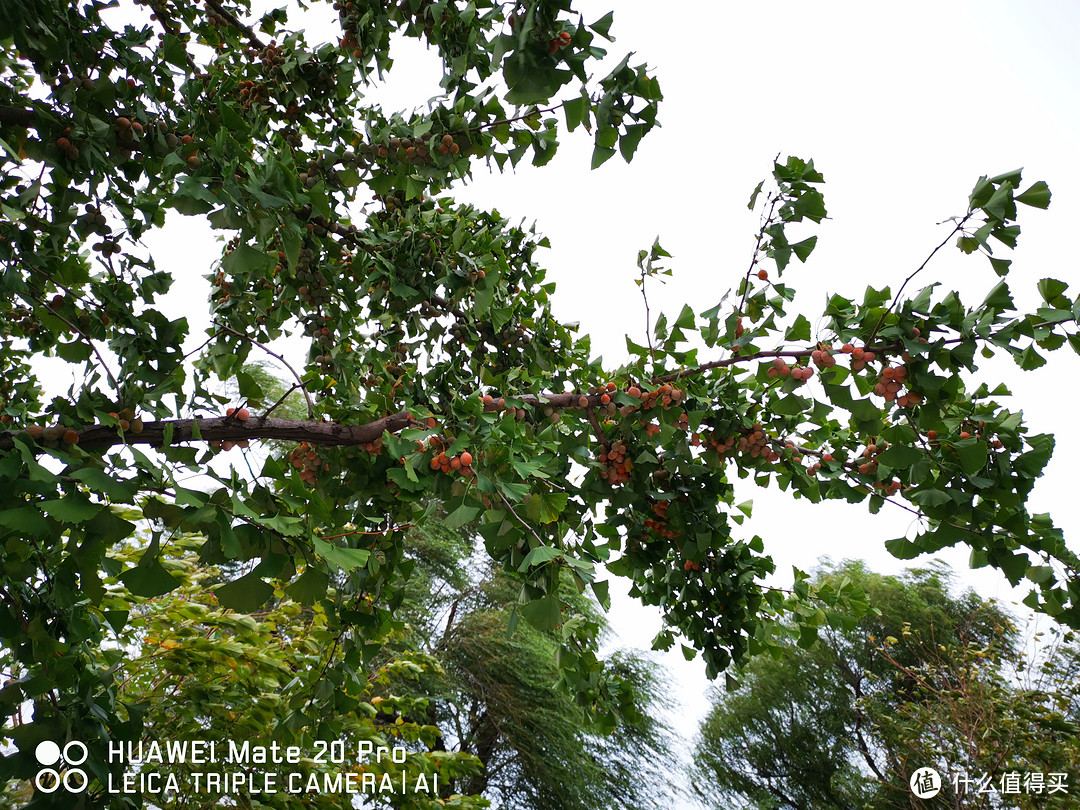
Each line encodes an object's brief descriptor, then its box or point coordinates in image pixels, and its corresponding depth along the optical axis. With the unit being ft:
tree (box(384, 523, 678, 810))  19.35
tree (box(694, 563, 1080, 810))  17.43
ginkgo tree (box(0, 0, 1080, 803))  2.93
